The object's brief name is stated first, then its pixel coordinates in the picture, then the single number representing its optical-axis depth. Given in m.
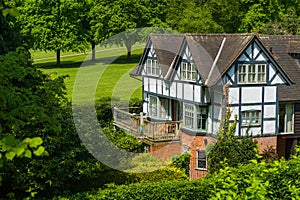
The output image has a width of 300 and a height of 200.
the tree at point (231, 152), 23.52
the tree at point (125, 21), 56.38
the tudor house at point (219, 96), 25.64
